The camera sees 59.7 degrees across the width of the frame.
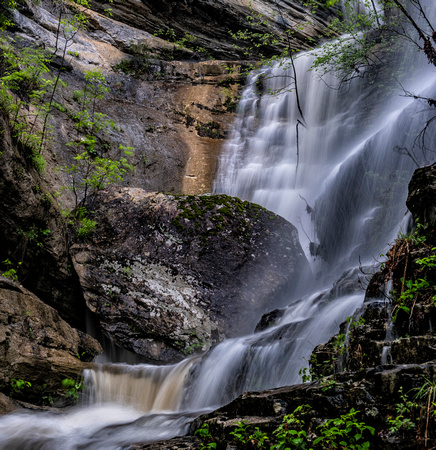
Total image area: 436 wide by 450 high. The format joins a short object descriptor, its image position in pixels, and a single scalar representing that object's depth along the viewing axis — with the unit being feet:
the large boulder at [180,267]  21.25
